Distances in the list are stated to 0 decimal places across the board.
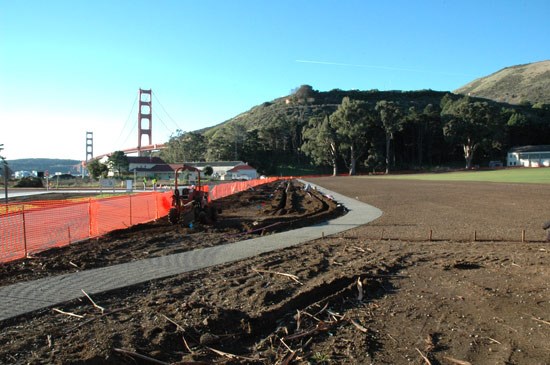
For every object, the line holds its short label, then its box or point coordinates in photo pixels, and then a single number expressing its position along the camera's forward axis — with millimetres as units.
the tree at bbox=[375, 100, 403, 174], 104000
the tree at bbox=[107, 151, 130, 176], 96250
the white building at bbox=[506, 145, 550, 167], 100462
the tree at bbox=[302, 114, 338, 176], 106125
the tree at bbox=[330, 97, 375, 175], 103875
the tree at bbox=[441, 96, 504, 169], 99188
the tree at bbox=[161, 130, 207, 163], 126000
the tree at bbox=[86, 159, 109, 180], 83562
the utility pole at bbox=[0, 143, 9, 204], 19045
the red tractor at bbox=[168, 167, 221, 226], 13773
